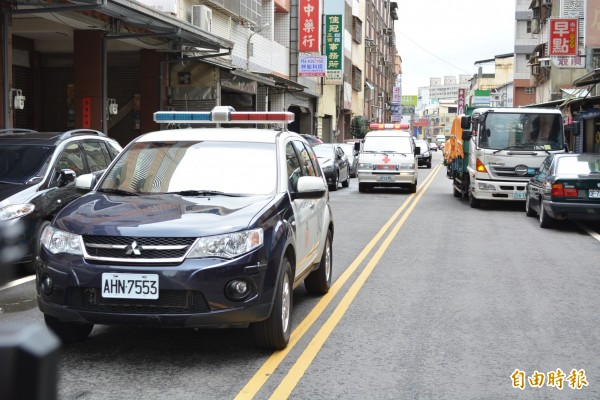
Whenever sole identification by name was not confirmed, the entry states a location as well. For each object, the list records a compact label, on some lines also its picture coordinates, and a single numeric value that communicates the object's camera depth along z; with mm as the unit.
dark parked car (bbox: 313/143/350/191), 25531
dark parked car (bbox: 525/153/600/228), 14117
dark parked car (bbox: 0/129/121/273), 8914
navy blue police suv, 5098
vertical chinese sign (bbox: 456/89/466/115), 109188
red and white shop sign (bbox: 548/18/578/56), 32188
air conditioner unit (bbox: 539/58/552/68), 50219
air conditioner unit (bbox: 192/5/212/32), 23406
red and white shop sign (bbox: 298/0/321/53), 38969
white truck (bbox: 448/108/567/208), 18797
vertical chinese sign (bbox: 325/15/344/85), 45375
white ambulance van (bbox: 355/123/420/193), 24609
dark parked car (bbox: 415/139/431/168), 49688
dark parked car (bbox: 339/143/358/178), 33656
